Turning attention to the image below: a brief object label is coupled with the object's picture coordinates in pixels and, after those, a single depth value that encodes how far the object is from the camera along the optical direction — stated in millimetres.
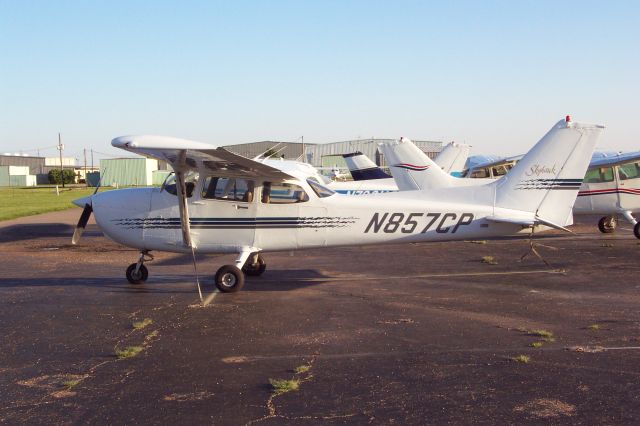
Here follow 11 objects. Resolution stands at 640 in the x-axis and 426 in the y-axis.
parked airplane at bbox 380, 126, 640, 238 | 17172
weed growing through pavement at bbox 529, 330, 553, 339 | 7082
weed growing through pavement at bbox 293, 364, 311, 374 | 5945
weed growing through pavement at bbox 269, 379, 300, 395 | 5406
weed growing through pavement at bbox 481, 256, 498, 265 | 13220
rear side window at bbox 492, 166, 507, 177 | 28703
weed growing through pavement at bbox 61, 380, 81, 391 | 5633
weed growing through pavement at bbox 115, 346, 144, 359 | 6626
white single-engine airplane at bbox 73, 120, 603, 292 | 10320
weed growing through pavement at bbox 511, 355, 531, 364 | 6125
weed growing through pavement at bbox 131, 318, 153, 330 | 7934
